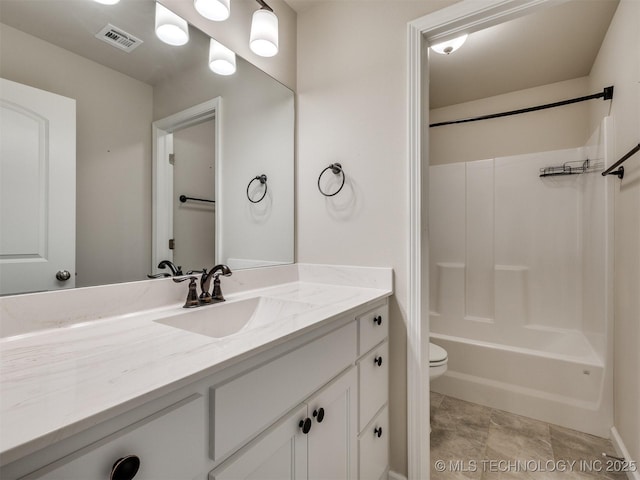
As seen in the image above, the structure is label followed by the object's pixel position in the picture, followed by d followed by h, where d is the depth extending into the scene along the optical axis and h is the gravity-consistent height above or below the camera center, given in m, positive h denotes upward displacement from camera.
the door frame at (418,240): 1.30 +0.00
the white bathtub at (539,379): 1.78 -0.92
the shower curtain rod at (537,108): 1.78 +1.06
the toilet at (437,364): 1.75 -0.73
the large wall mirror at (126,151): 0.78 +0.32
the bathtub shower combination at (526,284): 1.87 -0.35
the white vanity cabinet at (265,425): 0.43 -0.38
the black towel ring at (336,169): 1.51 +0.37
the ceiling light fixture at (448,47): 1.66 +1.12
